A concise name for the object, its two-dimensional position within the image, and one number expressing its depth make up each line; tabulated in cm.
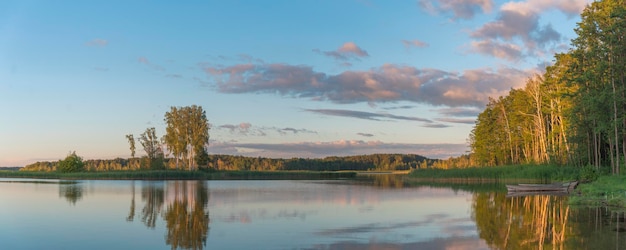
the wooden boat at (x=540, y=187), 3869
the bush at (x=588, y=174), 4162
